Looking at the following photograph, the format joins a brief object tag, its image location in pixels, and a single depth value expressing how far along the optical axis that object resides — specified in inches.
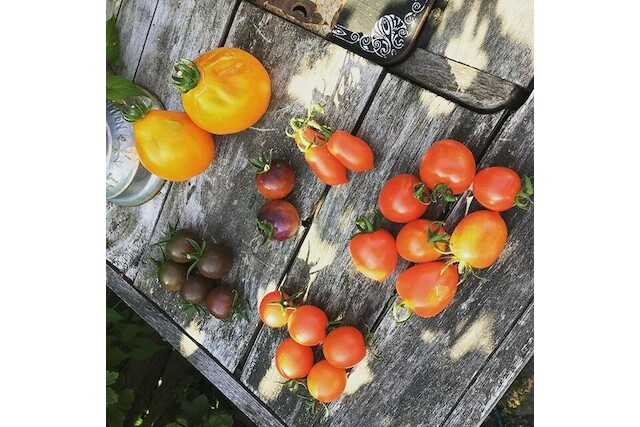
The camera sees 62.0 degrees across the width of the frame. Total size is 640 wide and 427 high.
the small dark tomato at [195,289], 17.8
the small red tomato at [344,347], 16.2
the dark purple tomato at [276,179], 16.6
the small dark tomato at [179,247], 17.9
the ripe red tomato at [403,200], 15.1
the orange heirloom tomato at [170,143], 16.1
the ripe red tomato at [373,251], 15.6
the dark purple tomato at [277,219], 16.7
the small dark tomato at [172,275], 18.0
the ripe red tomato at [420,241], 14.9
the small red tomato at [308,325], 16.5
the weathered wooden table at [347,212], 15.5
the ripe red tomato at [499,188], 14.3
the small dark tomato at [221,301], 17.7
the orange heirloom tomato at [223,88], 15.4
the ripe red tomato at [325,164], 15.9
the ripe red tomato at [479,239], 14.4
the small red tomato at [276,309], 17.0
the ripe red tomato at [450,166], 14.5
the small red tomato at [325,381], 16.4
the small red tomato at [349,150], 15.5
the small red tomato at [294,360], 16.9
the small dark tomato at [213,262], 17.5
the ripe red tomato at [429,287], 15.0
